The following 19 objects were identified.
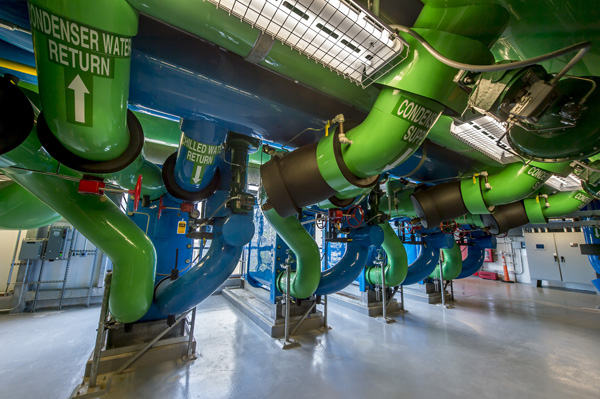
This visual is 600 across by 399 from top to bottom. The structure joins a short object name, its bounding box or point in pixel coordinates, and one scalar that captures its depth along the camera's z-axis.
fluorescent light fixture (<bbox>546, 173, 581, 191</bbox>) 2.30
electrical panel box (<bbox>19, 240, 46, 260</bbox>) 4.02
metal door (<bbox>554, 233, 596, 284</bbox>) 6.47
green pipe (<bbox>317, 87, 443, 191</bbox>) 0.95
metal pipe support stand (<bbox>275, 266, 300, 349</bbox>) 2.86
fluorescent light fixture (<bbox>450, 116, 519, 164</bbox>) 1.40
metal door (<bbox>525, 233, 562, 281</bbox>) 7.02
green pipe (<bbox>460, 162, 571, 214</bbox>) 1.90
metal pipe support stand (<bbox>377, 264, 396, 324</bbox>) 3.79
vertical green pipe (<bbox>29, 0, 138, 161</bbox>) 0.69
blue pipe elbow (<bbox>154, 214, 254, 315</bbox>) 2.01
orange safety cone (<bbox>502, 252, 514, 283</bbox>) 8.62
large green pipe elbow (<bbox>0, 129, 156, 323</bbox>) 1.39
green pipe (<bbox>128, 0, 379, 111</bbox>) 0.80
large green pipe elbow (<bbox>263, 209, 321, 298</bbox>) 2.40
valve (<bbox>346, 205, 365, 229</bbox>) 2.87
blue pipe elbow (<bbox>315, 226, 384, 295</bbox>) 2.89
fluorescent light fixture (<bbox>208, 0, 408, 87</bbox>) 0.77
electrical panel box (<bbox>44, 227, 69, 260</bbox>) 4.19
